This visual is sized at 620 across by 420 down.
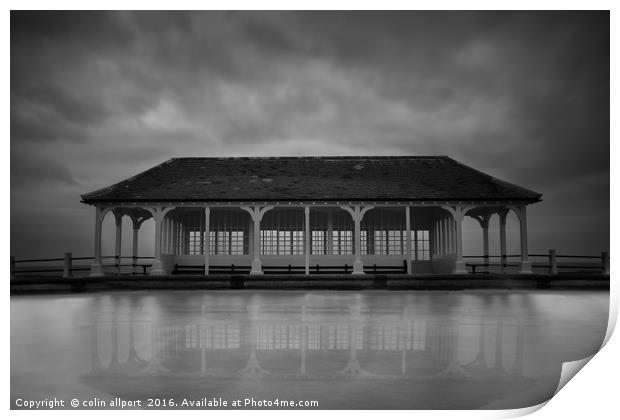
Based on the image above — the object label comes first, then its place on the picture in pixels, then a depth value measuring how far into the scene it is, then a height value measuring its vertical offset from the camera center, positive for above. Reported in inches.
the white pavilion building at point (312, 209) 829.8 +45.7
